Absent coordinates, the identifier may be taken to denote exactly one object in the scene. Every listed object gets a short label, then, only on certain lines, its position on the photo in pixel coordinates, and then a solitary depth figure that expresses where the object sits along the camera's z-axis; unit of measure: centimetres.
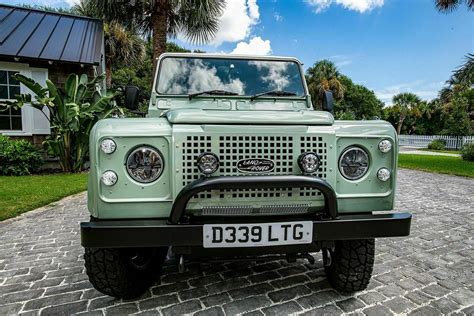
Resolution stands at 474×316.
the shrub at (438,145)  2466
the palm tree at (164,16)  1106
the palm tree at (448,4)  1207
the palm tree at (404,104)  3634
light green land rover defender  195
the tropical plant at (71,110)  813
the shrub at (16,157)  852
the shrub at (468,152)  1465
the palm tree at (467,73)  1319
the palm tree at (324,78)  3222
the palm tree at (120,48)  1994
